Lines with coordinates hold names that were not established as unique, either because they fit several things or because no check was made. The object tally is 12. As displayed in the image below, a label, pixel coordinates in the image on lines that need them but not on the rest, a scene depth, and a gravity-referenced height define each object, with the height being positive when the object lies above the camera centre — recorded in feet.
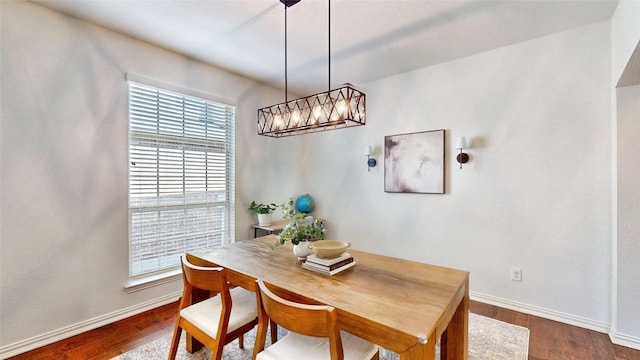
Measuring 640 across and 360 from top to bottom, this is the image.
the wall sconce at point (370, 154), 11.23 +1.10
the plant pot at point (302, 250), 5.80 -1.56
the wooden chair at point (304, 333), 3.51 -2.24
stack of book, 5.17 -1.70
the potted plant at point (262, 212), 11.28 -1.38
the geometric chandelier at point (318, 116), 5.50 +1.48
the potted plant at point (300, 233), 5.71 -1.17
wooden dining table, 3.39 -1.85
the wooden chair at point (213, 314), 4.77 -2.64
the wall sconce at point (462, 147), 8.98 +1.12
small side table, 10.90 -2.00
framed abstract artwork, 9.62 +0.67
